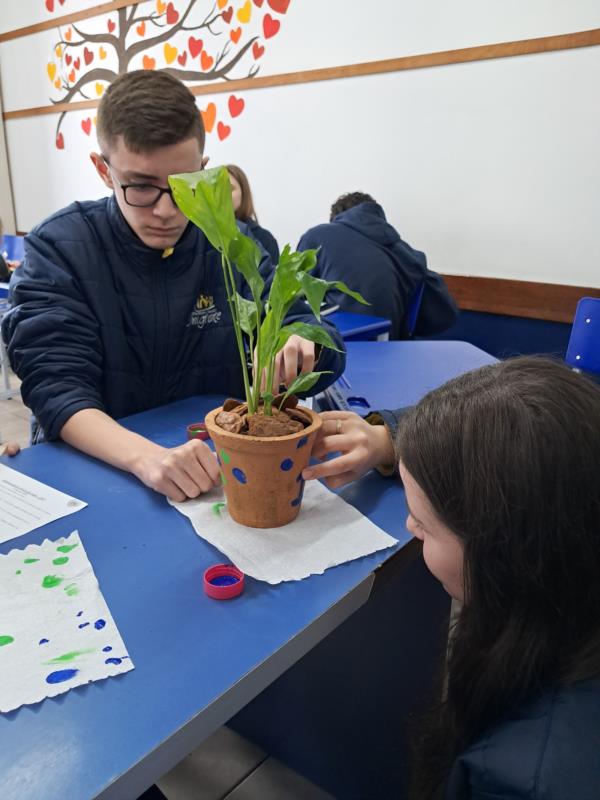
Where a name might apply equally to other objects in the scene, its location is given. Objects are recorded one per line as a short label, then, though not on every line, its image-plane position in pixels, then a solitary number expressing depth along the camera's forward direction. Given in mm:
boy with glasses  991
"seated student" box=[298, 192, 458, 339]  2521
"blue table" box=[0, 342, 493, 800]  468
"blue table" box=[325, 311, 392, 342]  2107
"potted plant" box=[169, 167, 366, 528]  681
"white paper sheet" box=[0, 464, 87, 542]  783
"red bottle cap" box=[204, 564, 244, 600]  661
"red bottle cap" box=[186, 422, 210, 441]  1070
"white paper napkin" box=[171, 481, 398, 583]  720
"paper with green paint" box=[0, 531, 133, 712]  536
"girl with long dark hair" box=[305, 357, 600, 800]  517
